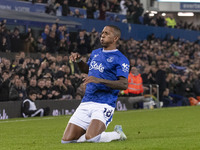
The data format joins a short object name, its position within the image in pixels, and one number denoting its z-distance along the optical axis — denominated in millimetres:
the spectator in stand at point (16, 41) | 23162
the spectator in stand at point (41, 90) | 20706
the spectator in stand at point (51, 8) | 28656
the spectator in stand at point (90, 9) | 32562
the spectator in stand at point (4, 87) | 19281
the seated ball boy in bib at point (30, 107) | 19812
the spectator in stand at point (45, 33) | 24481
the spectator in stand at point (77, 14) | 31000
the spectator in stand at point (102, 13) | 33806
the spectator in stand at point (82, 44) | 26734
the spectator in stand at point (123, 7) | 38125
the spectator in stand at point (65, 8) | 29891
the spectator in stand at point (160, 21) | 41375
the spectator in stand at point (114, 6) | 36156
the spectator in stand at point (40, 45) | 24234
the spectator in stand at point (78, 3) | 32031
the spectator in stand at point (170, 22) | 45325
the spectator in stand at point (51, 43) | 24516
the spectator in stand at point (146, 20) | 39562
